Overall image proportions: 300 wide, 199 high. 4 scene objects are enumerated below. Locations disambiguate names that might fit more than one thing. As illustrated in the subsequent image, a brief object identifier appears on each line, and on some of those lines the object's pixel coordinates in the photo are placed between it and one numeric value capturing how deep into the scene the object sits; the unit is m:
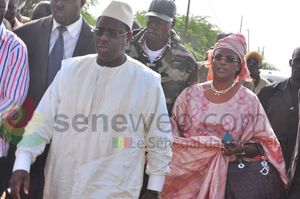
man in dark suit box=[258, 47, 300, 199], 5.88
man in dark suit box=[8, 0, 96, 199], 4.49
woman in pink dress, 4.76
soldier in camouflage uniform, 5.30
